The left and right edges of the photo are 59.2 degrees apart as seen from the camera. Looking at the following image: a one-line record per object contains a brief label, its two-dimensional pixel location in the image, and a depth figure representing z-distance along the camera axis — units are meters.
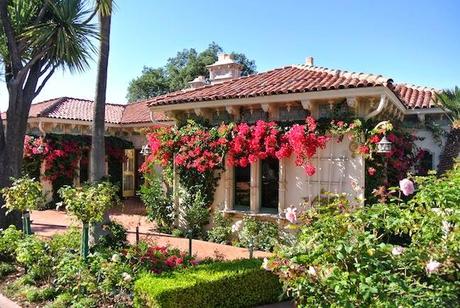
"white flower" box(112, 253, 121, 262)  5.70
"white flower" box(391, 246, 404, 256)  3.18
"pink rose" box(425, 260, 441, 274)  2.90
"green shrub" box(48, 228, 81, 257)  7.15
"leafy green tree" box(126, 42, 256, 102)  35.81
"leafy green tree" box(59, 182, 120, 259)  6.34
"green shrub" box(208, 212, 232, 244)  10.09
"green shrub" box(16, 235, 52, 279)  6.65
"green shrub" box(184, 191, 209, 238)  10.44
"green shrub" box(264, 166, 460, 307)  2.91
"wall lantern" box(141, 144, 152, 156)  13.05
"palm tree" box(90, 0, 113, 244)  8.27
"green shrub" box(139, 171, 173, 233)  11.38
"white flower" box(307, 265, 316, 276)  3.20
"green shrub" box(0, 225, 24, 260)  7.66
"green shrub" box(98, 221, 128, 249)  8.09
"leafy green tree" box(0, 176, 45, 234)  7.90
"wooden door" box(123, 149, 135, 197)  18.92
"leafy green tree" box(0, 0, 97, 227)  9.22
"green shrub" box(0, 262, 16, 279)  7.25
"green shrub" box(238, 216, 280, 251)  9.29
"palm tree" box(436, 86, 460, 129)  10.91
